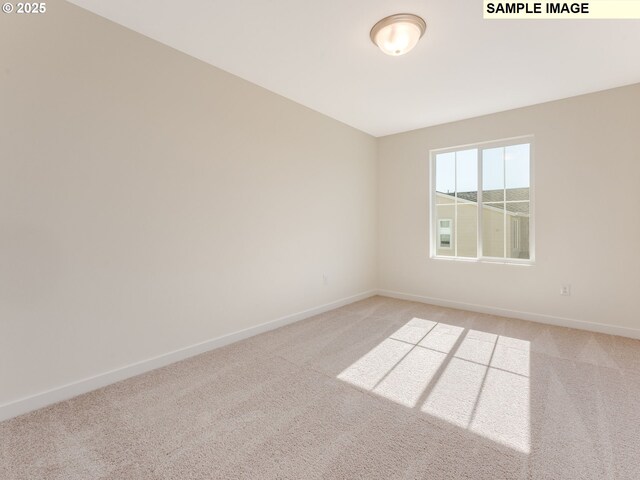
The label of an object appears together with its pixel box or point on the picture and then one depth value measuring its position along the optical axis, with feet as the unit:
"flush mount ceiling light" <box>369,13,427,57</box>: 6.82
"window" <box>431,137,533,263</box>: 12.17
